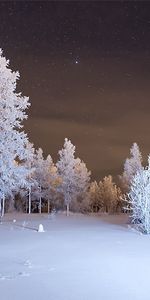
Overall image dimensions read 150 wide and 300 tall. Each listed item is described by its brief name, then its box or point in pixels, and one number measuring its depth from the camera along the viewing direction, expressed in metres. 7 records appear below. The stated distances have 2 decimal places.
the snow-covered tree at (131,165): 64.25
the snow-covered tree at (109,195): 108.38
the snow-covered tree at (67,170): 62.69
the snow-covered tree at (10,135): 30.20
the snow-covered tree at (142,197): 25.64
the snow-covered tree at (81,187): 65.69
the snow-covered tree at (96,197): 109.94
